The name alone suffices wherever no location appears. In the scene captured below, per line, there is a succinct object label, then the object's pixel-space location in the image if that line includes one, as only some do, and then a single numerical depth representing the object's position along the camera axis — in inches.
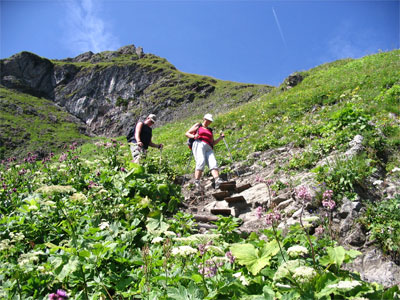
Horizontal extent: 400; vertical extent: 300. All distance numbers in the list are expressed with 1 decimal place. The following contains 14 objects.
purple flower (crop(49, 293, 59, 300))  76.4
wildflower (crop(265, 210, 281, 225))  116.8
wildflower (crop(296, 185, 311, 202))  126.4
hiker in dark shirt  357.1
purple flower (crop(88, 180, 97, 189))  243.1
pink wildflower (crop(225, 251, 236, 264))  126.7
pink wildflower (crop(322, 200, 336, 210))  143.3
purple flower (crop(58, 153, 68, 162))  334.2
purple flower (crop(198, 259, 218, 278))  124.3
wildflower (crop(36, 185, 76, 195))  142.3
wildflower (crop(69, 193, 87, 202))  158.0
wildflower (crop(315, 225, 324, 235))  167.9
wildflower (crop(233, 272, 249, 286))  104.1
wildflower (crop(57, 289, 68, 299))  77.9
